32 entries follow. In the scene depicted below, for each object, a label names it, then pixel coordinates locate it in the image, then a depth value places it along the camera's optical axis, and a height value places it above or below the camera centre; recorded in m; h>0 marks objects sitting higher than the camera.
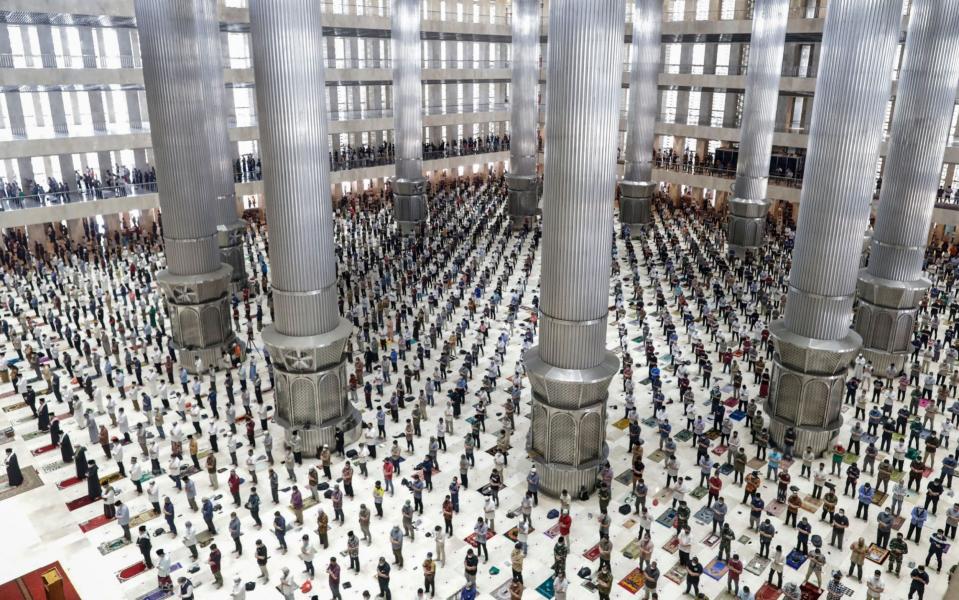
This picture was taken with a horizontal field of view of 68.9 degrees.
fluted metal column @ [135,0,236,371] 19.78 -2.15
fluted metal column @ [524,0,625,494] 13.64 -2.70
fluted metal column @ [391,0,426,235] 34.31 -0.40
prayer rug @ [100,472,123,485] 16.44 -8.42
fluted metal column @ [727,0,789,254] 29.59 -0.62
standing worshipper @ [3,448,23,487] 16.06 -8.08
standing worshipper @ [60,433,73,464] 16.95 -8.05
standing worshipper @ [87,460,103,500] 15.55 -8.08
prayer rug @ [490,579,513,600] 12.78 -8.56
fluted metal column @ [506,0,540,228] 35.88 -0.18
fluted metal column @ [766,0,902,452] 15.20 -2.43
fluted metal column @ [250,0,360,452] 15.31 -2.62
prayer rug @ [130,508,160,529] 14.97 -8.53
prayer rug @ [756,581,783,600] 12.68 -8.47
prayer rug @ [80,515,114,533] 14.83 -8.58
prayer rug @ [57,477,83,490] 16.31 -8.50
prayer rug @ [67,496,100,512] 15.56 -8.54
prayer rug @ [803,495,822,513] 15.22 -8.32
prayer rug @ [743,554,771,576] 13.33 -8.42
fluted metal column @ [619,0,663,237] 34.72 -0.24
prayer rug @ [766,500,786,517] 15.15 -8.36
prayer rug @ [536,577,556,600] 12.84 -8.57
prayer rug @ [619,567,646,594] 12.92 -8.49
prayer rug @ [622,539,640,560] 13.77 -8.43
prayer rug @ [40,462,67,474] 16.98 -8.47
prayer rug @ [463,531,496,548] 14.12 -8.45
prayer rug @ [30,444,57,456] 17.73 -8.41
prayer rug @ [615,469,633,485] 16.23 -8.28
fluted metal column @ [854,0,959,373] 19.77 -2.06
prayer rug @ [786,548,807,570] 13.53 -8.42
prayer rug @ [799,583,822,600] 12.55 -8.36
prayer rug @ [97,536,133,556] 14.13 -8.60
